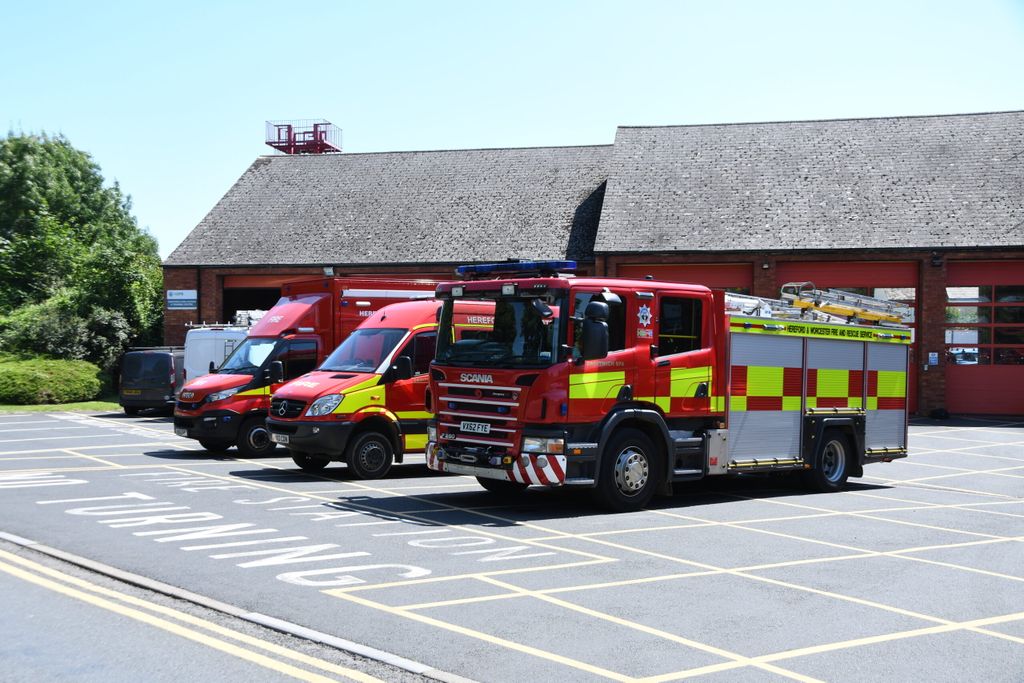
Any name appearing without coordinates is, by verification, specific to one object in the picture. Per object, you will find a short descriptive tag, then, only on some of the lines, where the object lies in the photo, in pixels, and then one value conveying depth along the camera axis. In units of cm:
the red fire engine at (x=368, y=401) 1448
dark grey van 2959
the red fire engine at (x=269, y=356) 1748
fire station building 3023
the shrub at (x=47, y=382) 3359
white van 2670
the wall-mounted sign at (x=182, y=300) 3759
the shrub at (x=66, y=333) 3728
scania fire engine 1134
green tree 3806
